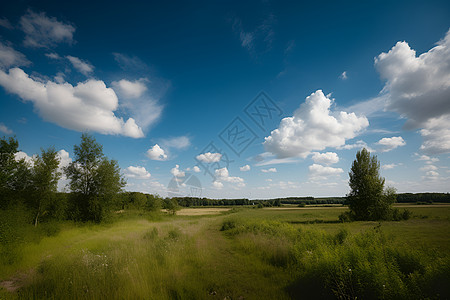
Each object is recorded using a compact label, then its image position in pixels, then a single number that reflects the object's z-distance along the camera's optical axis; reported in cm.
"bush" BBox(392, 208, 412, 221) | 3266
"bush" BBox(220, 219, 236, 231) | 2390
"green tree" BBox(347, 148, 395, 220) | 3291
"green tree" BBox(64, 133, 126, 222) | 2286
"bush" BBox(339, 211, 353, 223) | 3275
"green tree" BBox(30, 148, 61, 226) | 1778
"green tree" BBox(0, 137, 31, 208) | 1614
